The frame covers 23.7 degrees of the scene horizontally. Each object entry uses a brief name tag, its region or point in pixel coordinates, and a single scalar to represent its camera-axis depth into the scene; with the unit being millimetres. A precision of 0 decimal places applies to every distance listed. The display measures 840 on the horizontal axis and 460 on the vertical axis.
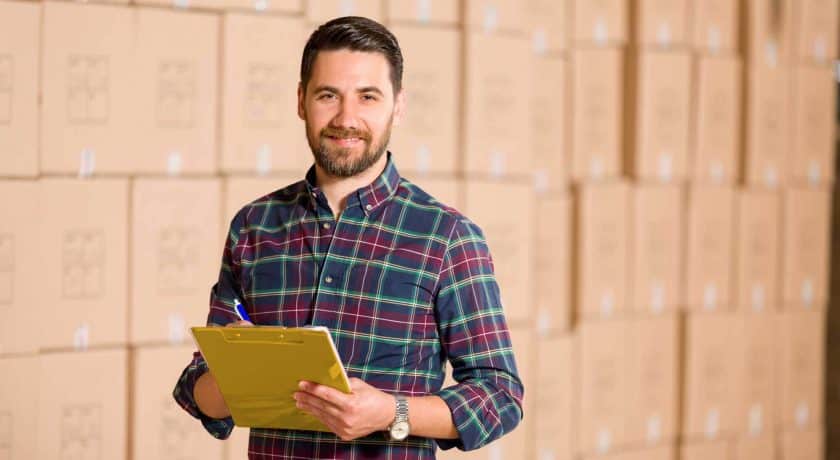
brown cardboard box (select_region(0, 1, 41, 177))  4358
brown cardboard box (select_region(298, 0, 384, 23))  5121
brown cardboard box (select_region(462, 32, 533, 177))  5597
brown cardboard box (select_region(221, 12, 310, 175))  4881
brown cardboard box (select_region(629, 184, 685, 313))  6583
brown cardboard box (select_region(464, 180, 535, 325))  5668
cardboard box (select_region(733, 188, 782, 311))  6981
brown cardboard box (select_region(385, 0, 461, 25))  5387
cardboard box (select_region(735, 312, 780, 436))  7027
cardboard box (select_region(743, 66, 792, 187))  6928
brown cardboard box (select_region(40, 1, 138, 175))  4463
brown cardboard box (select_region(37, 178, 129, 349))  4513
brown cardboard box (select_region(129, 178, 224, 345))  4716
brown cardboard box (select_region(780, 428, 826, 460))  7329
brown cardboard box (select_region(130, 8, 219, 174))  4670
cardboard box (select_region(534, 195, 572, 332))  6320
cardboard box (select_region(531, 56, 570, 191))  6264
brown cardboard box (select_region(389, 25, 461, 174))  5413
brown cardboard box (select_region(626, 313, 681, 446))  6603
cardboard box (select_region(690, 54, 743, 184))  6744
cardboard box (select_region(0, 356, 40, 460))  4401
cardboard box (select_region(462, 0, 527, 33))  5610
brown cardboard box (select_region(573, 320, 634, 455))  6409
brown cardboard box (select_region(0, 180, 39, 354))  4397
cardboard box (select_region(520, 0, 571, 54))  6189
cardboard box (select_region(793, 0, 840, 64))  7145
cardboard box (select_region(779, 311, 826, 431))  7257
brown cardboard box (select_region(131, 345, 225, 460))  4729
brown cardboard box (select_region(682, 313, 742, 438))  6764
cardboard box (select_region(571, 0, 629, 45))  6389
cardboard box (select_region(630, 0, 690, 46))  6498
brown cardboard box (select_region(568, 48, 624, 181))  6429
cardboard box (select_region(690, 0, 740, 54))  6721
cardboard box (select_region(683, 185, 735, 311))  6777
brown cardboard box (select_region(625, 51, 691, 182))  6514
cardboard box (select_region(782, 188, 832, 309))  7224
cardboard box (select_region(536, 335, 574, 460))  6228
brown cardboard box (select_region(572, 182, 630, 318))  6392
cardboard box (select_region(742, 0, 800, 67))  6882
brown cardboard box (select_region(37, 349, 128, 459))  4529
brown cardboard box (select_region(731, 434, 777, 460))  7046
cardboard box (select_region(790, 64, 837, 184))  7191
